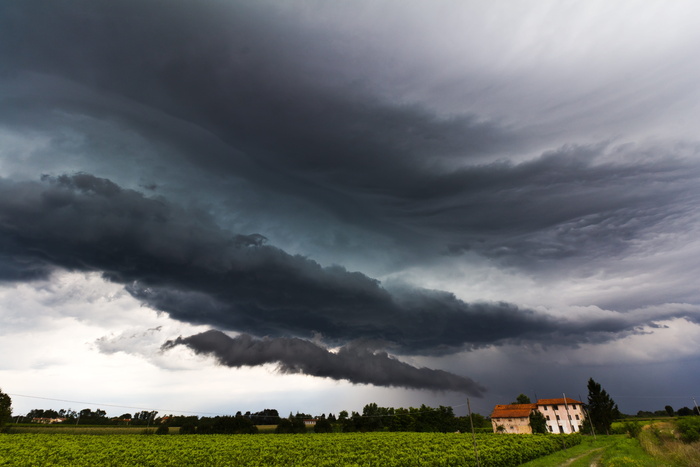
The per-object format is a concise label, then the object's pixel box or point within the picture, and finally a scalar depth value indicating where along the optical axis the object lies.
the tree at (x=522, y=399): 160.68
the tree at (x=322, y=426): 112.53
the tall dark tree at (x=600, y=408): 113.38
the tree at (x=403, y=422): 127.95
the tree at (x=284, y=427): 107.38
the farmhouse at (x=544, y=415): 119.12
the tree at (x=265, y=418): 117.69
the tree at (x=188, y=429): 96.08
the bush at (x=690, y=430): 52.34
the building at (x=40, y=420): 114.38
